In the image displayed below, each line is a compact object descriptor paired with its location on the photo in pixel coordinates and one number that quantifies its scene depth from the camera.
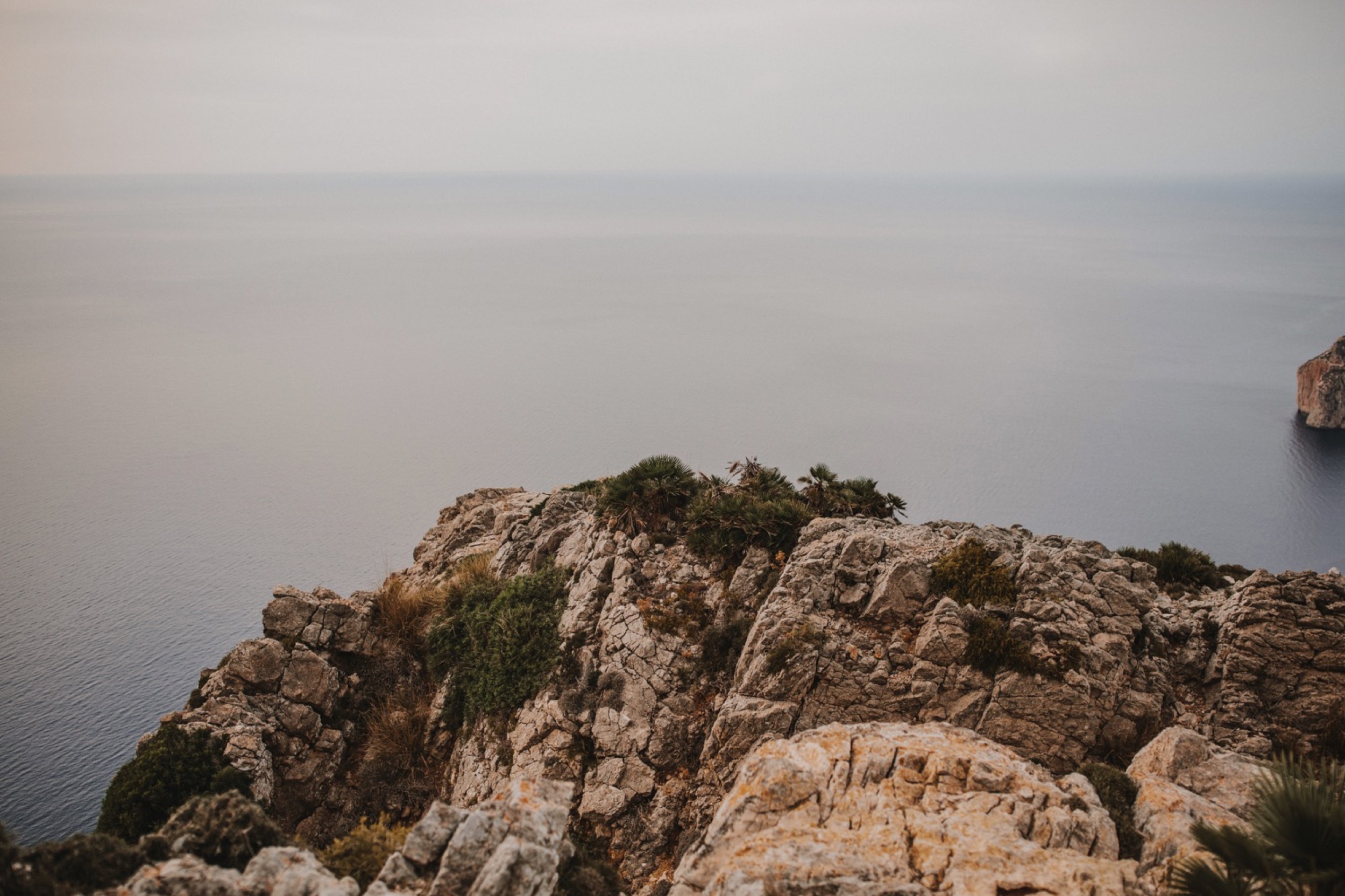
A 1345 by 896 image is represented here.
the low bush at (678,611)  15.55
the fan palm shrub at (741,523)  16.53
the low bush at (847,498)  17.73
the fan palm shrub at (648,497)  17.84
